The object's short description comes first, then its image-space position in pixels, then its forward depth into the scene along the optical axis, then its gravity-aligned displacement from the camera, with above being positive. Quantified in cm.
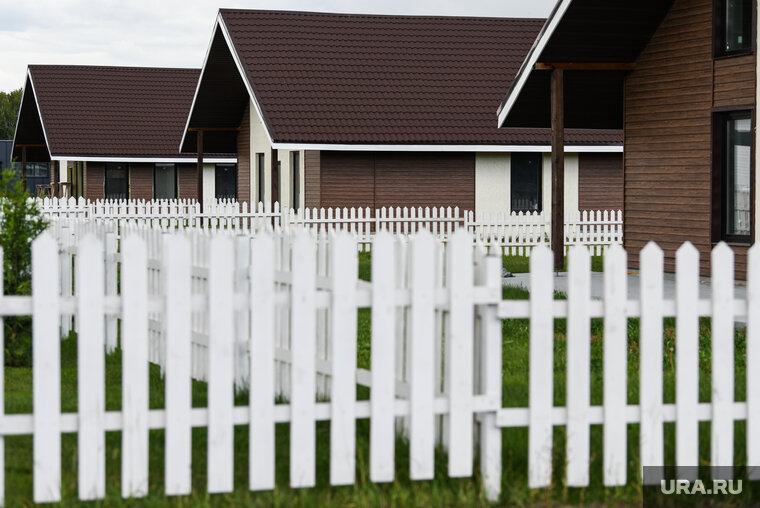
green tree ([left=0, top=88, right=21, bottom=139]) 11288 +1316
